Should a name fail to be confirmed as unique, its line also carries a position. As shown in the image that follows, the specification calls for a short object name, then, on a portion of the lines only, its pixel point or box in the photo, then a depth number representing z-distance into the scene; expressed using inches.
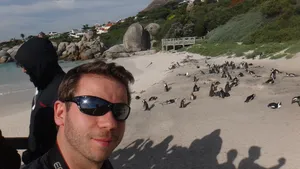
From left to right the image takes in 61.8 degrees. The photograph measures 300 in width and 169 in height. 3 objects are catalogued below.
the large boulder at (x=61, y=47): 1753.7
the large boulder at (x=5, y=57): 1973.5
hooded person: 78.7
